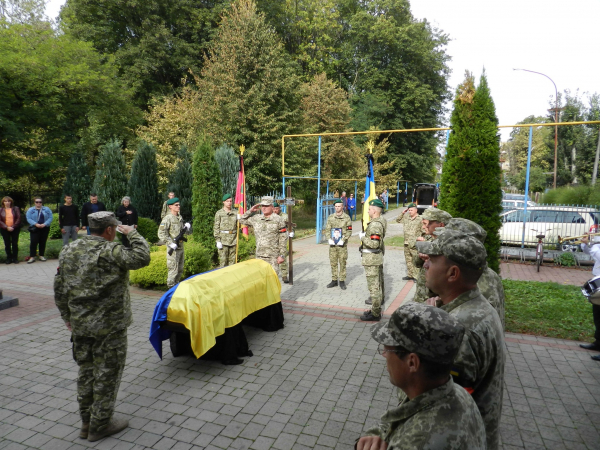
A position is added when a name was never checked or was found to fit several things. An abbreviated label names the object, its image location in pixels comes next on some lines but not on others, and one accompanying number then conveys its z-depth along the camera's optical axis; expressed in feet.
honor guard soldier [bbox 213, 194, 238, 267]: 32.04
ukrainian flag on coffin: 15.64
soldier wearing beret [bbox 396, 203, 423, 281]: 33.96
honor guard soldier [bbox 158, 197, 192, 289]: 27.32
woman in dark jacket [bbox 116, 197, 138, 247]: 42.59
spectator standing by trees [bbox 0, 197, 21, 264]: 37.70
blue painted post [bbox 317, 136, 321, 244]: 56.18
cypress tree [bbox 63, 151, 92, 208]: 59.36
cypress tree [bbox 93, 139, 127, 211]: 57.36
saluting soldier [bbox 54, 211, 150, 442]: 11.76
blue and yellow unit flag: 30.14
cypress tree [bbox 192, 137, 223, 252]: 39.81
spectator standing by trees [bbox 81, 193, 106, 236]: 41.27
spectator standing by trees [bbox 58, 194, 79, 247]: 41.07
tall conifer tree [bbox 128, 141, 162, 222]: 57.11
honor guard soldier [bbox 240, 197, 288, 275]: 27.40
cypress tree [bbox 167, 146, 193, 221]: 56.08
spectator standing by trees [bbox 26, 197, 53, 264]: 39.04
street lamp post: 77.14
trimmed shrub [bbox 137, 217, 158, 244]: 47.96
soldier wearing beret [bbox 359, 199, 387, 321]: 23.21
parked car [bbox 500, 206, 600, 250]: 44.98
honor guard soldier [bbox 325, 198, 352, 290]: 30.99
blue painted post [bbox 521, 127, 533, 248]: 39.19
